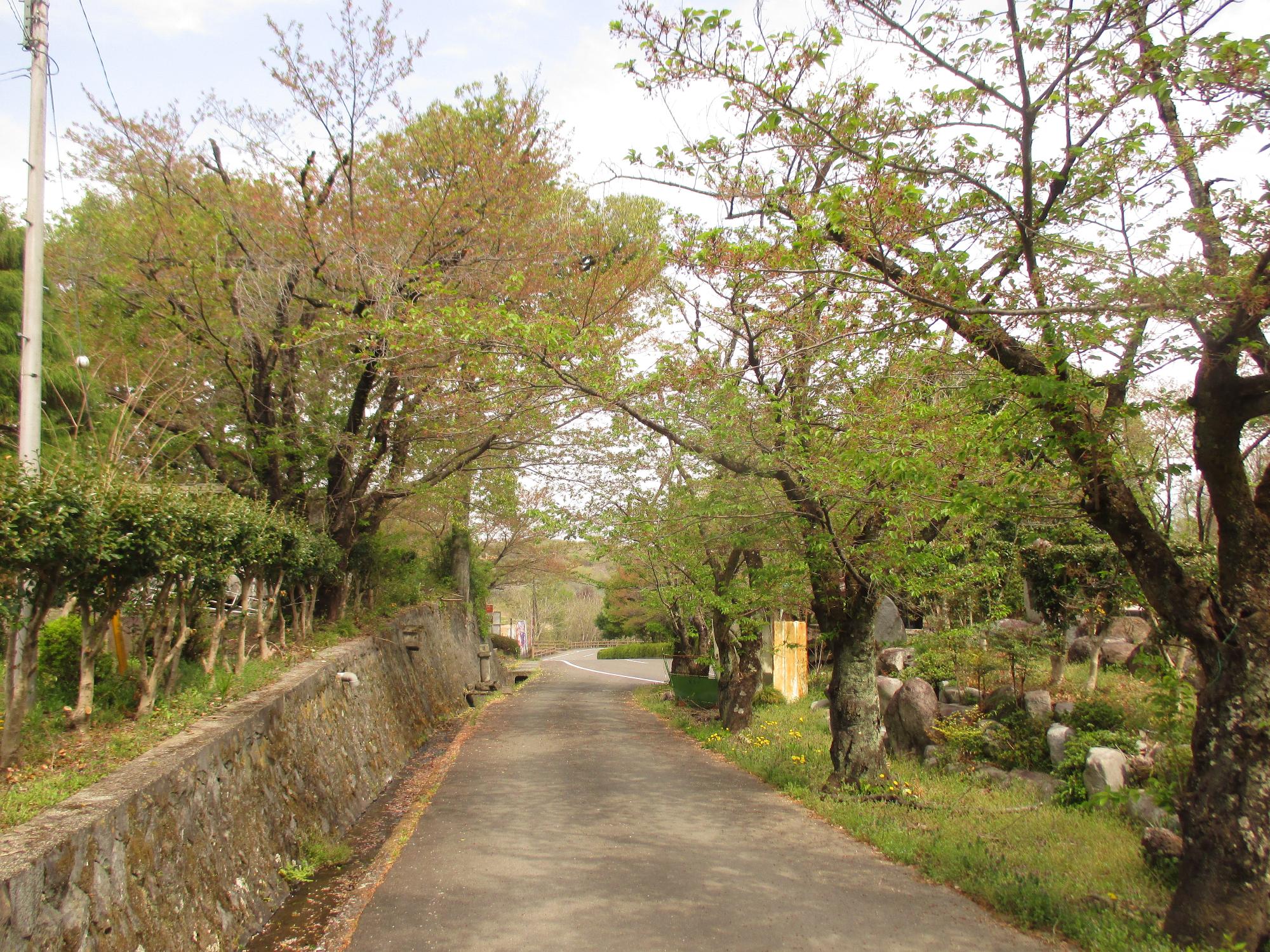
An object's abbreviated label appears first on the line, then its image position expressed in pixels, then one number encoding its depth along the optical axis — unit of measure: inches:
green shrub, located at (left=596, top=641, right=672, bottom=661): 1865.5
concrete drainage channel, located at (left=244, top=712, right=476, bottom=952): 226.4
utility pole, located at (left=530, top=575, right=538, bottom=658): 2097.1
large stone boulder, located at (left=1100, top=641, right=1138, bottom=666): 471.2
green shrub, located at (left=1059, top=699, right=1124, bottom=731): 371.2
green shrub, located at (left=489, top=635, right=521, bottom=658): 1542.9
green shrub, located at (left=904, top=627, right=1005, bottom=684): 476.1
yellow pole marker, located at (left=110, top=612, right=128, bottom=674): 310.0
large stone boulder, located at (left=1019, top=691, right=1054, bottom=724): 398.9
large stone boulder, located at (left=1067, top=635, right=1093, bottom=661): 492.1
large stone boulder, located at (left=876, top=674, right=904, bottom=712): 517.0
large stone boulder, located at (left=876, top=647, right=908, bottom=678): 597.6
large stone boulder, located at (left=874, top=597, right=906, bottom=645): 704.4
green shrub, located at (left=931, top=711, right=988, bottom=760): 405.1
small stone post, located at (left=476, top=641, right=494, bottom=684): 1014.0
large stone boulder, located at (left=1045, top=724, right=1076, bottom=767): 363.3
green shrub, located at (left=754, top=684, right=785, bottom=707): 716.0
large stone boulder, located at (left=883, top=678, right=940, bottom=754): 445.2
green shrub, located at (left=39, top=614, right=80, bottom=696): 293.4
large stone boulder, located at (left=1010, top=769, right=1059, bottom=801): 339.0
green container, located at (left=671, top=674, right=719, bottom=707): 759.7
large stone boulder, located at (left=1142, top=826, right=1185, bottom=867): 234.8
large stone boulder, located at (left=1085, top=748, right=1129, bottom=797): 312.7
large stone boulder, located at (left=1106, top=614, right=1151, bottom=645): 500.7
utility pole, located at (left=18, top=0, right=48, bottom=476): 285.4
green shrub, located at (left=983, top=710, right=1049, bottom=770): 381.4
